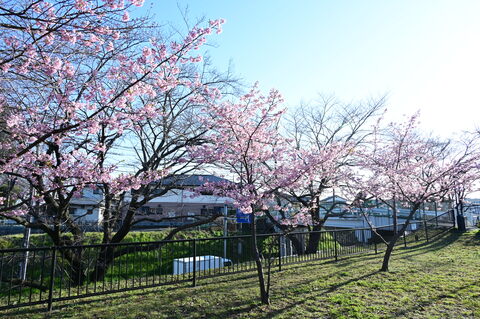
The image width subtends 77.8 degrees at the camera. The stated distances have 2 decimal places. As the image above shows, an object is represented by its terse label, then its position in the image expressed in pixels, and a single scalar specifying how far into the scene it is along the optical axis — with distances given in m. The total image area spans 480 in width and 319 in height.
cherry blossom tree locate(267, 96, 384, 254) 6.41
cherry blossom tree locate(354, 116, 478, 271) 8.14
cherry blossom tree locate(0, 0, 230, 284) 4.19
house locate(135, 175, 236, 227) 23.77
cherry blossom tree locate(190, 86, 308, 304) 5.50
